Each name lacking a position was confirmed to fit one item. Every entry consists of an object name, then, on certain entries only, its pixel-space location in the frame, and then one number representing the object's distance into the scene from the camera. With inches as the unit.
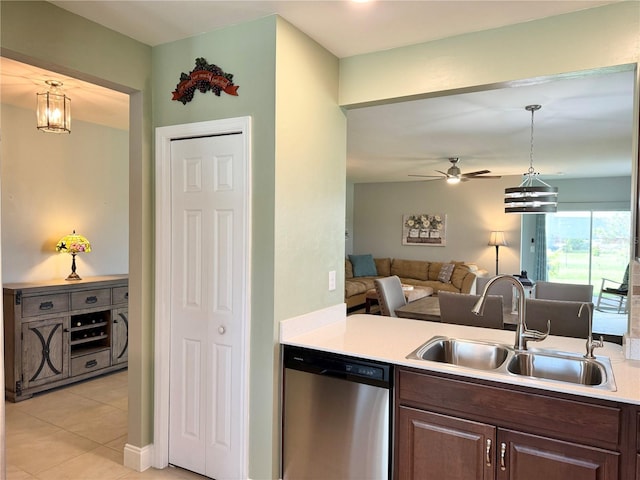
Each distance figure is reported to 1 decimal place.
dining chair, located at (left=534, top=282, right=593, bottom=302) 160.9
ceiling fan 227.9
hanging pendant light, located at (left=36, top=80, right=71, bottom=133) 127.3
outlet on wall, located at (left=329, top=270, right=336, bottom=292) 108.2
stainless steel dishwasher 80.7
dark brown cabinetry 64.4
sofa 291.1
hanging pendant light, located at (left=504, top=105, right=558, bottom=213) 149.6
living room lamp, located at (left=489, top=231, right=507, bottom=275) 302.0
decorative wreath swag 93.5
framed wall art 333.1
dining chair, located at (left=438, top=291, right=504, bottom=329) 133.5
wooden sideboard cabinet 141.8
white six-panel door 92.9
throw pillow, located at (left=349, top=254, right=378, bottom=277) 329.1
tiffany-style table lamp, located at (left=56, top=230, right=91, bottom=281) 163.0
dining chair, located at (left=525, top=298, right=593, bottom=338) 124.6
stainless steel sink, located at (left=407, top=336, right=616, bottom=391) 77.5
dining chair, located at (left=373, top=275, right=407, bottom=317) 170.2
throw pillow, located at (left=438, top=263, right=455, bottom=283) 307.0
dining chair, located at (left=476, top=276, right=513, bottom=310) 166.2
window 311.7
